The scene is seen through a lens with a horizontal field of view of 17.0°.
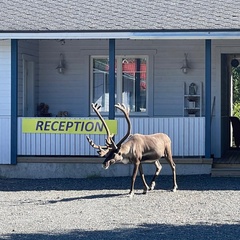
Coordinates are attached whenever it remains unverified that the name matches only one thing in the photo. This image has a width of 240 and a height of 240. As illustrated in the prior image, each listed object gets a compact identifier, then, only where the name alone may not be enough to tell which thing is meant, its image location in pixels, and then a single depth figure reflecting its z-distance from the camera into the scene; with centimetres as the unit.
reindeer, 1553
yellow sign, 1841
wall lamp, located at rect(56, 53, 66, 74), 2103
